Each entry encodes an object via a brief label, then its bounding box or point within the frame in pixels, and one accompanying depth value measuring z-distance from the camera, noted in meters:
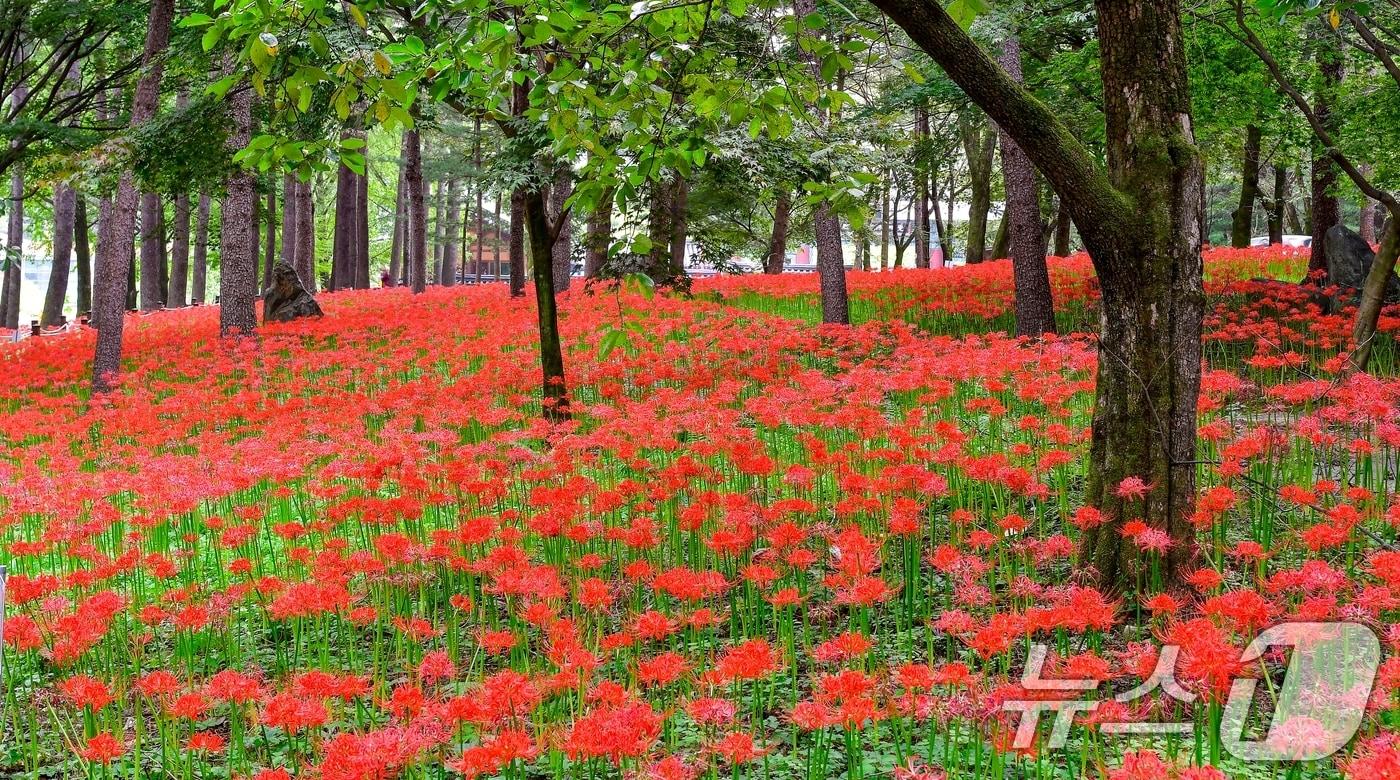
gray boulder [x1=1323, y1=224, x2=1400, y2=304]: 13.84
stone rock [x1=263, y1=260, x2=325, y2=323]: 20.67
